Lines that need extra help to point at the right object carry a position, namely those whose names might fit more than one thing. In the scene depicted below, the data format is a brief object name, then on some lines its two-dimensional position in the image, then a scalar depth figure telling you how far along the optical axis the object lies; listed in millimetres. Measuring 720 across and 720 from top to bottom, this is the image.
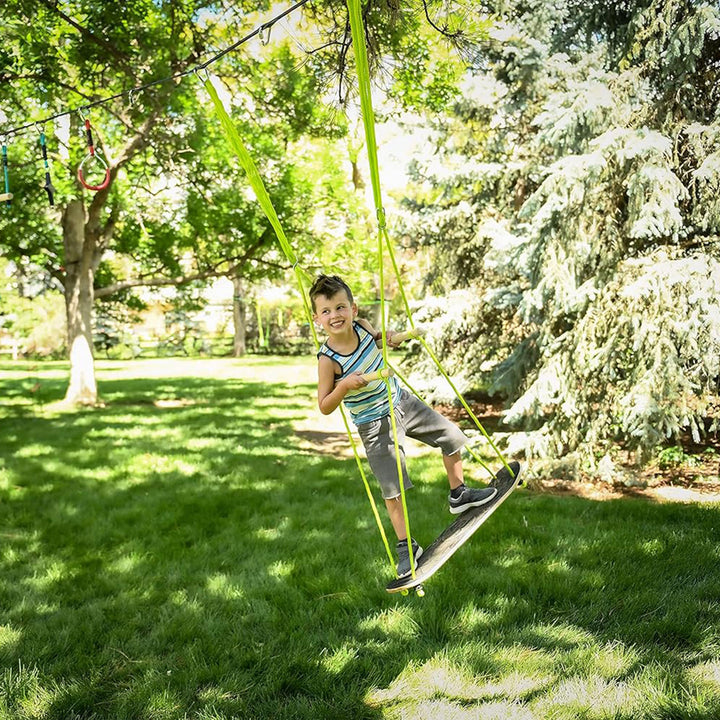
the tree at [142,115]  6176
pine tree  4625
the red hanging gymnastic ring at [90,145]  4047
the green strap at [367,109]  1768
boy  2598
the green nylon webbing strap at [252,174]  2265
